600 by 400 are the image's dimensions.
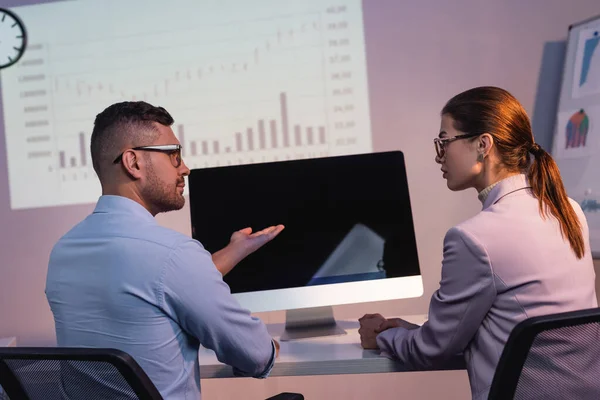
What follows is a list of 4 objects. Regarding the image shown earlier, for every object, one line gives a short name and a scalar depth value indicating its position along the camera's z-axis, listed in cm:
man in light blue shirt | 138
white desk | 180
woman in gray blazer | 154
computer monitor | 219
